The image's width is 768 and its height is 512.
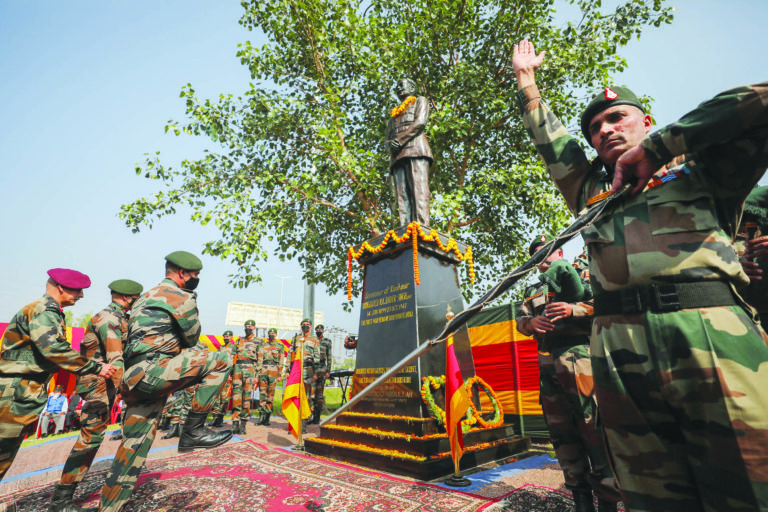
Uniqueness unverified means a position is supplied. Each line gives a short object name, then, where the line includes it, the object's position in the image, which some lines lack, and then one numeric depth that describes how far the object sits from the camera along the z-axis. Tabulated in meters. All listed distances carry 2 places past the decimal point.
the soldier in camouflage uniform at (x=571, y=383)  2.62
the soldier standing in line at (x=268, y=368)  8.96
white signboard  45.59
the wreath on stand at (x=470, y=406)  4.31
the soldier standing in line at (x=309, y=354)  8.77
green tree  9.08
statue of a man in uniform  6.03
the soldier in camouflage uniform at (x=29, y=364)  2.88
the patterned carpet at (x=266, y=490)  3.10
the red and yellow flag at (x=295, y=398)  5.48
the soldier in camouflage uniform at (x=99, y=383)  3.19
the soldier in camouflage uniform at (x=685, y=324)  1.02
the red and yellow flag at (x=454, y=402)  3.69
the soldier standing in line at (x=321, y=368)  9.31
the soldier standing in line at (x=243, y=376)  7.54
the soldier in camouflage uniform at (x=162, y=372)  2.64
